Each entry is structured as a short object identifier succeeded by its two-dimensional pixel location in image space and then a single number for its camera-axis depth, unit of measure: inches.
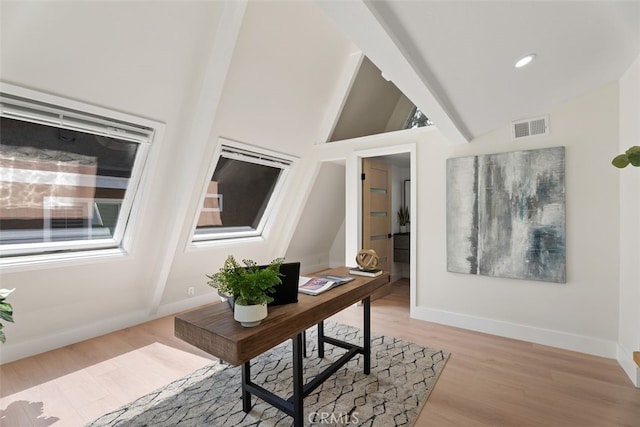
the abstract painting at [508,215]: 107.2
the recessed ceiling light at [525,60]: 71.4
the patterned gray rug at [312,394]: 72.4
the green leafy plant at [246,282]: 53.1
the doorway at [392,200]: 137.6
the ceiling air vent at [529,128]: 109.7
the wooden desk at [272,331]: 49.0
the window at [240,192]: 138.6
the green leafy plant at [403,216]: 209.0
